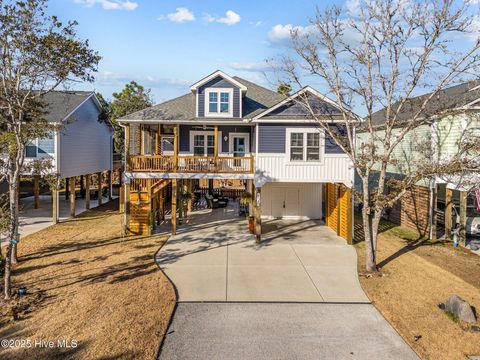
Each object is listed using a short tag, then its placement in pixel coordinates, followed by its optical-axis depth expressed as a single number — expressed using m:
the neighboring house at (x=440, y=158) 14.29
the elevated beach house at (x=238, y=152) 16.17
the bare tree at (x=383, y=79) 11.04
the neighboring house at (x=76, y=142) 19.33
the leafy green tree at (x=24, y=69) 9.75
